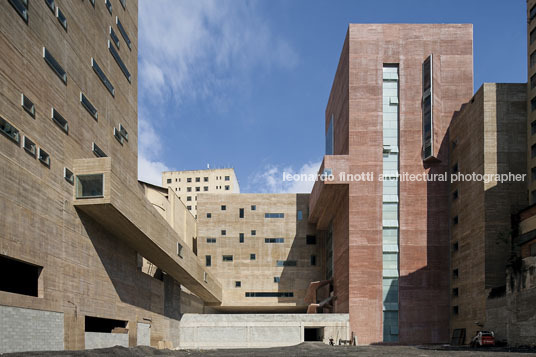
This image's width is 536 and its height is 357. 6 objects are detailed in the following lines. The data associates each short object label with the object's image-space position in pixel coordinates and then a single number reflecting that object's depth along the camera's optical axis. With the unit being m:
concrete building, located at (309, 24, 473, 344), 48.03
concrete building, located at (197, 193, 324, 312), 71.31
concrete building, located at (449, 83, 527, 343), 39.19
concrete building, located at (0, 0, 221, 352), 22.11
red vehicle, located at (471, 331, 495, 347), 35.31
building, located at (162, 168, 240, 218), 142.38
